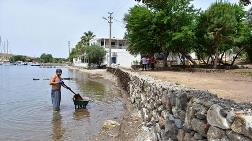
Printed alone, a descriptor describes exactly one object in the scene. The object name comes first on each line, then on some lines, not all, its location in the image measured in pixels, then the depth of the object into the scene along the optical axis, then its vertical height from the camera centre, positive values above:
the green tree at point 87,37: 55.84 +7.91
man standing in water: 9.24 -1.18
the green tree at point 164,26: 17.24 +3.55
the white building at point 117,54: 36.20 +2.12
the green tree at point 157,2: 8.37 +2.78
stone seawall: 2.48 -0.85
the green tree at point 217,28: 16.56 +3.30
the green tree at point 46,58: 89.30 +2.67
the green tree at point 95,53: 39.38 +2.30
